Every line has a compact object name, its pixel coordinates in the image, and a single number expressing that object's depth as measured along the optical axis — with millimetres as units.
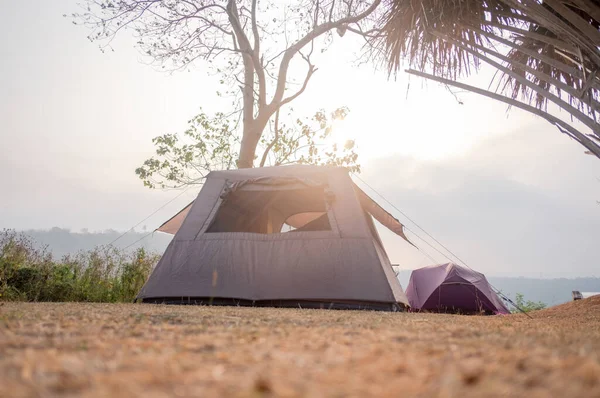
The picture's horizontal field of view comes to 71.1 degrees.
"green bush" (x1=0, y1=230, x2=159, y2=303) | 5336
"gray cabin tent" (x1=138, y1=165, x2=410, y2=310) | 4773
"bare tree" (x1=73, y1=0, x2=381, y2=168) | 9852
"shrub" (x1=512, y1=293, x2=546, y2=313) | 10595
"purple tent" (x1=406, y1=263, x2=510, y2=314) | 7148
